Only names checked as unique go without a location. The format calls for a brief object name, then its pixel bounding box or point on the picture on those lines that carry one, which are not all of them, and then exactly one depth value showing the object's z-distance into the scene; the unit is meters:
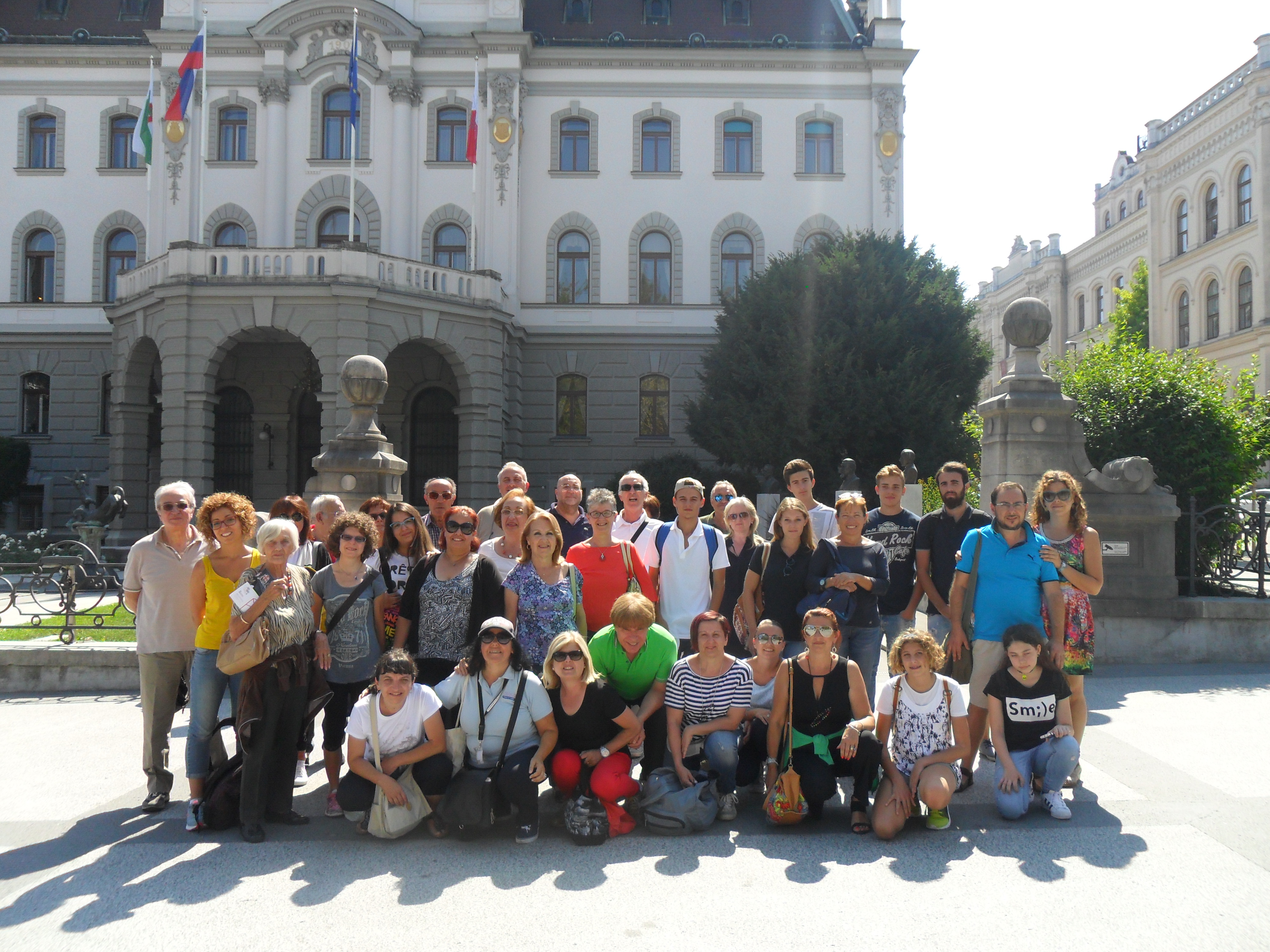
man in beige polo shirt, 5.71
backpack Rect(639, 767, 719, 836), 5.26
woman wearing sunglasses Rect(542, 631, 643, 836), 5.32
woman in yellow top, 5.44
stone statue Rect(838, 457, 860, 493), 14.71
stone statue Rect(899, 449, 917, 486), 13.94
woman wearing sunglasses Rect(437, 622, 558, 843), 5.34
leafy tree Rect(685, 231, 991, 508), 21.42
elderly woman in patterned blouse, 5.28
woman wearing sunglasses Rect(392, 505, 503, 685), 5.87
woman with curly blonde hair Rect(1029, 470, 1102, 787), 6.15
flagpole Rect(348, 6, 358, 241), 22.14
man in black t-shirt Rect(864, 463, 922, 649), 7.20
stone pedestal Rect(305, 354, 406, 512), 10.70
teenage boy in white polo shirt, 6.79
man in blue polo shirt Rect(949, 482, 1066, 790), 6.05
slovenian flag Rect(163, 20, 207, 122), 22.56
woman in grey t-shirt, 5.84
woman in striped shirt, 5.54
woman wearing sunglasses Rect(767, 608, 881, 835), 5.38
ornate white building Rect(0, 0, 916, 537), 26.30
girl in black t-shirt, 5.50
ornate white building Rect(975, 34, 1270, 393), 37.66
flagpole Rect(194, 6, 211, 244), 26.50
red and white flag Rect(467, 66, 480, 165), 23.83
